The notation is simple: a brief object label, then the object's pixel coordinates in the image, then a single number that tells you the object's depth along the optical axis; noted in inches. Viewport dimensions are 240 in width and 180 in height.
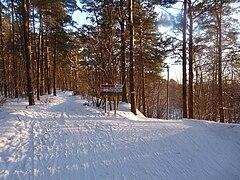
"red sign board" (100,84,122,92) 360.2
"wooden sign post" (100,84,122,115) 358.6
